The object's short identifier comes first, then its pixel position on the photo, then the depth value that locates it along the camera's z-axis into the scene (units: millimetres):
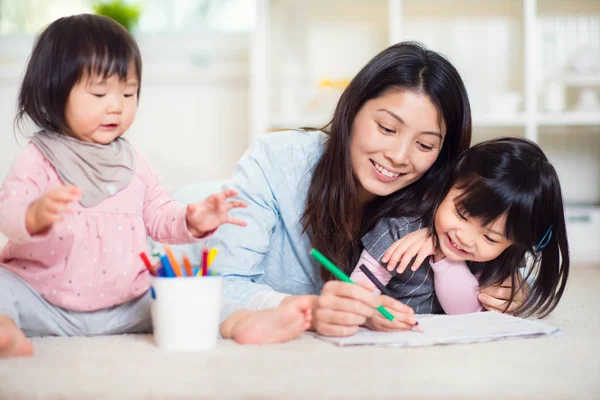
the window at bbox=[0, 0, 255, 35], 3473
